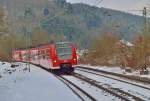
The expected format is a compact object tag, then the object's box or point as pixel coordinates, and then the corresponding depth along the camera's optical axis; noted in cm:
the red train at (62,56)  4281
